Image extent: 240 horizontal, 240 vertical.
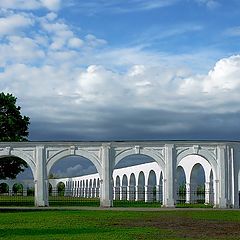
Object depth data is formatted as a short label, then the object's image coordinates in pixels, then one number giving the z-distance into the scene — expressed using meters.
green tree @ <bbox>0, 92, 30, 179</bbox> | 41.53
